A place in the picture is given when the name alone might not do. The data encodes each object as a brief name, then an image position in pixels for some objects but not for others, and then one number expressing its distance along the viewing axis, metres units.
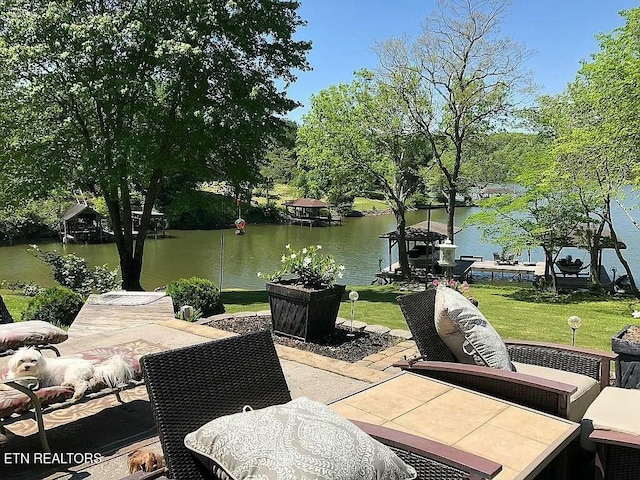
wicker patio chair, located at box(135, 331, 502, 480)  1.67
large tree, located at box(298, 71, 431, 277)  15.26
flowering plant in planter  5.42
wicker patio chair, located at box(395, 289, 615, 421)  2.46
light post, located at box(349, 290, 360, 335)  5.21
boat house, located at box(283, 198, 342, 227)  40.31
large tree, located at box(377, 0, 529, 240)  13.32
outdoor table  2.11
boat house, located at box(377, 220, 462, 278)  20.02
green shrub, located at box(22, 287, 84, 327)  6.30
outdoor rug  2.66
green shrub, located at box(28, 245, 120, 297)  9.34
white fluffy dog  2.63
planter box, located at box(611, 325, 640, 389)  3.35
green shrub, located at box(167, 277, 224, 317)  6.95
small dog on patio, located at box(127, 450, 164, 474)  2.24
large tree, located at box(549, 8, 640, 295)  9.30
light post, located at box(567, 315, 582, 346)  4.29
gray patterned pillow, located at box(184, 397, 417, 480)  1.42
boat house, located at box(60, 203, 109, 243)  28.41
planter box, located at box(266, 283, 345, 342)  5.23
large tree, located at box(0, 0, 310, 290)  10.09
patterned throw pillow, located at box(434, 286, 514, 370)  2.82
